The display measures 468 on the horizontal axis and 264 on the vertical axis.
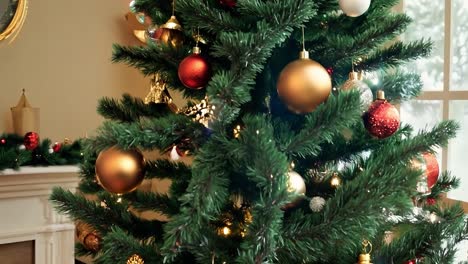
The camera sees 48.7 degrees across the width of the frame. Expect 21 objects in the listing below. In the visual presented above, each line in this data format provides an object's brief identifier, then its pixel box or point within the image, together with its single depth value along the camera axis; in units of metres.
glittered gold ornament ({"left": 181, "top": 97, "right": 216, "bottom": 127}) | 0.73
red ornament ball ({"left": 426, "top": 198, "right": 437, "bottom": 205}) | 0.96
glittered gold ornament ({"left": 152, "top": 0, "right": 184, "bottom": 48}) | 0.86
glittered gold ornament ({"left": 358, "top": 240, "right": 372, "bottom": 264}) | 0.74
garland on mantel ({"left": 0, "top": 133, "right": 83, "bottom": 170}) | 1.89
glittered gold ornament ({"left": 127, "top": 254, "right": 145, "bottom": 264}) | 0.74
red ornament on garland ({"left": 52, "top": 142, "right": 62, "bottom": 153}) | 2.05
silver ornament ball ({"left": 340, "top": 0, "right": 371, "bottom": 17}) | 0.76
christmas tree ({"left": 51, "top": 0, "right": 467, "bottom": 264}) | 0.66
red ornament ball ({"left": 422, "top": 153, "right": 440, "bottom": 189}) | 0.89
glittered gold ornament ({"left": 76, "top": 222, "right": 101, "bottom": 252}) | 0.99
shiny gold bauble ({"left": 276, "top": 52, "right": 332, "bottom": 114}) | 0.71
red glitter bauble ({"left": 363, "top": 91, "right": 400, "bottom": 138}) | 0.79
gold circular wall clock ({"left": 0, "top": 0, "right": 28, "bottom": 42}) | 2.13
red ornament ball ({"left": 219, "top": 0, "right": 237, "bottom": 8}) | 0.78
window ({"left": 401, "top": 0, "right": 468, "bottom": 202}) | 1.44
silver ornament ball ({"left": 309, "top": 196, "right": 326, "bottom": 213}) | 0.76
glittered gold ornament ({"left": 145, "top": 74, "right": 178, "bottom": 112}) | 0.94
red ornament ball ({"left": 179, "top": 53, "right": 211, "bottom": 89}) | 0.79
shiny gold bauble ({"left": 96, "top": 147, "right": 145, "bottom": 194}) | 0.79
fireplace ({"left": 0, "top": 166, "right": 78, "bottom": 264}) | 2.00
